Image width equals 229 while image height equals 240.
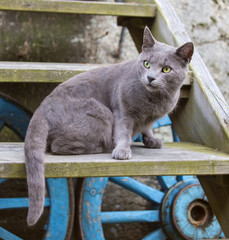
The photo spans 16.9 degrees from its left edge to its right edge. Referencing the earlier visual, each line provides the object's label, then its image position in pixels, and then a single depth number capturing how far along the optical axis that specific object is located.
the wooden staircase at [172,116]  1.76
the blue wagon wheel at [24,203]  2.22
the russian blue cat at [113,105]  1.90
